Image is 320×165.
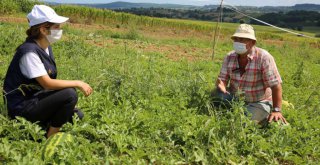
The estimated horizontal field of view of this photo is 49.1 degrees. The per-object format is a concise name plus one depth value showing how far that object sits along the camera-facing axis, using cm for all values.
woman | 332
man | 439
